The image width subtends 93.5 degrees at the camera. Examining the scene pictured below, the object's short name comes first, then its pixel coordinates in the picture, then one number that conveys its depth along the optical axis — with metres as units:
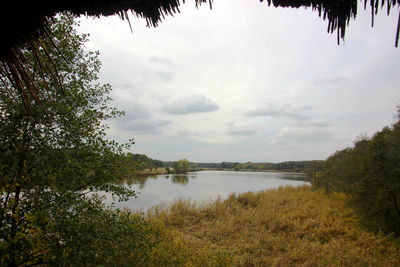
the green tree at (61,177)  2.24
